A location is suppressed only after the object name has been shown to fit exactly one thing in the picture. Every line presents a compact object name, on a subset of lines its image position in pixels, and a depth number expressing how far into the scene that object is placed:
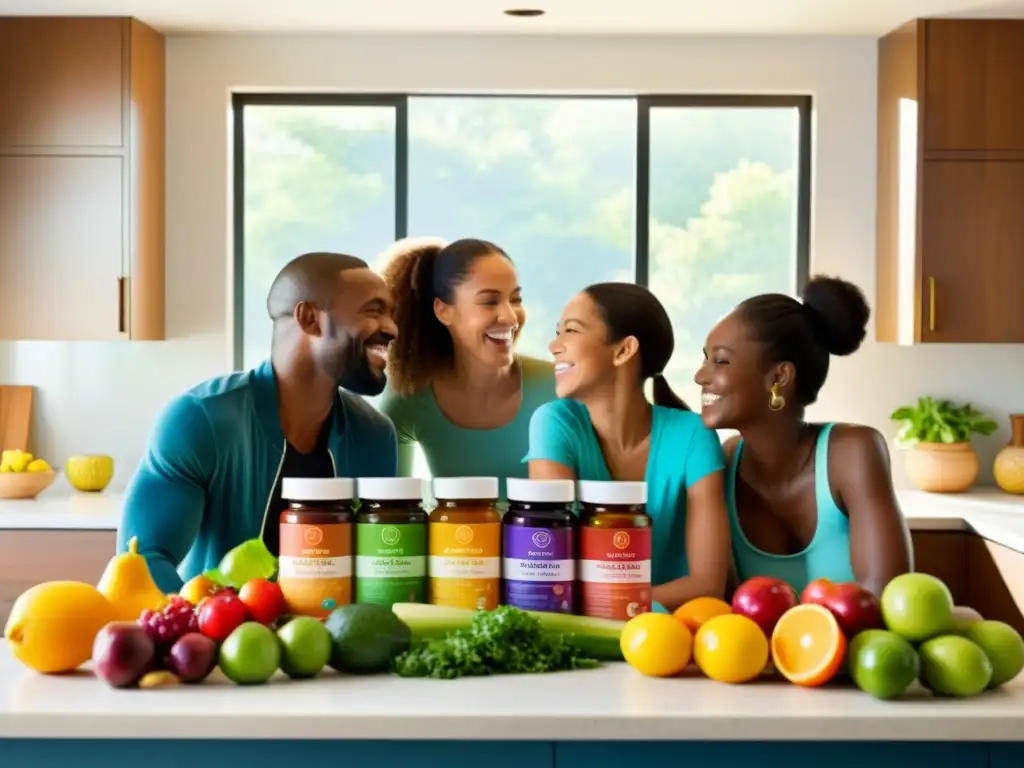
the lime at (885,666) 1.48
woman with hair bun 1.97
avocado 1.58
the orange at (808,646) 1.53
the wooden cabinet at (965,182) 3.99
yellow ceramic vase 4.10
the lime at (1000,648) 1.55
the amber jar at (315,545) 1.66
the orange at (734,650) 1.56
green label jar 1.67
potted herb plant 4.09
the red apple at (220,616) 1.58
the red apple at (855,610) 1.57
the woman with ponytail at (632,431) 1.97
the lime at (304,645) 1.56
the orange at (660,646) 1.59
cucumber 1.64
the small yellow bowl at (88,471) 4.13
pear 1.69
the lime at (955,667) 1.50
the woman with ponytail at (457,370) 2.38
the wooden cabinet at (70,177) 4.02
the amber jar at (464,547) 1.68
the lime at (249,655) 1.53
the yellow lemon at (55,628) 1.58
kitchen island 1.43
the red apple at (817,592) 1.60
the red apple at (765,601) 1.63
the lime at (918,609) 1.54
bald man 2.04
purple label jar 1.68
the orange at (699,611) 1.67
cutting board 4.29
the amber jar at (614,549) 1.68
